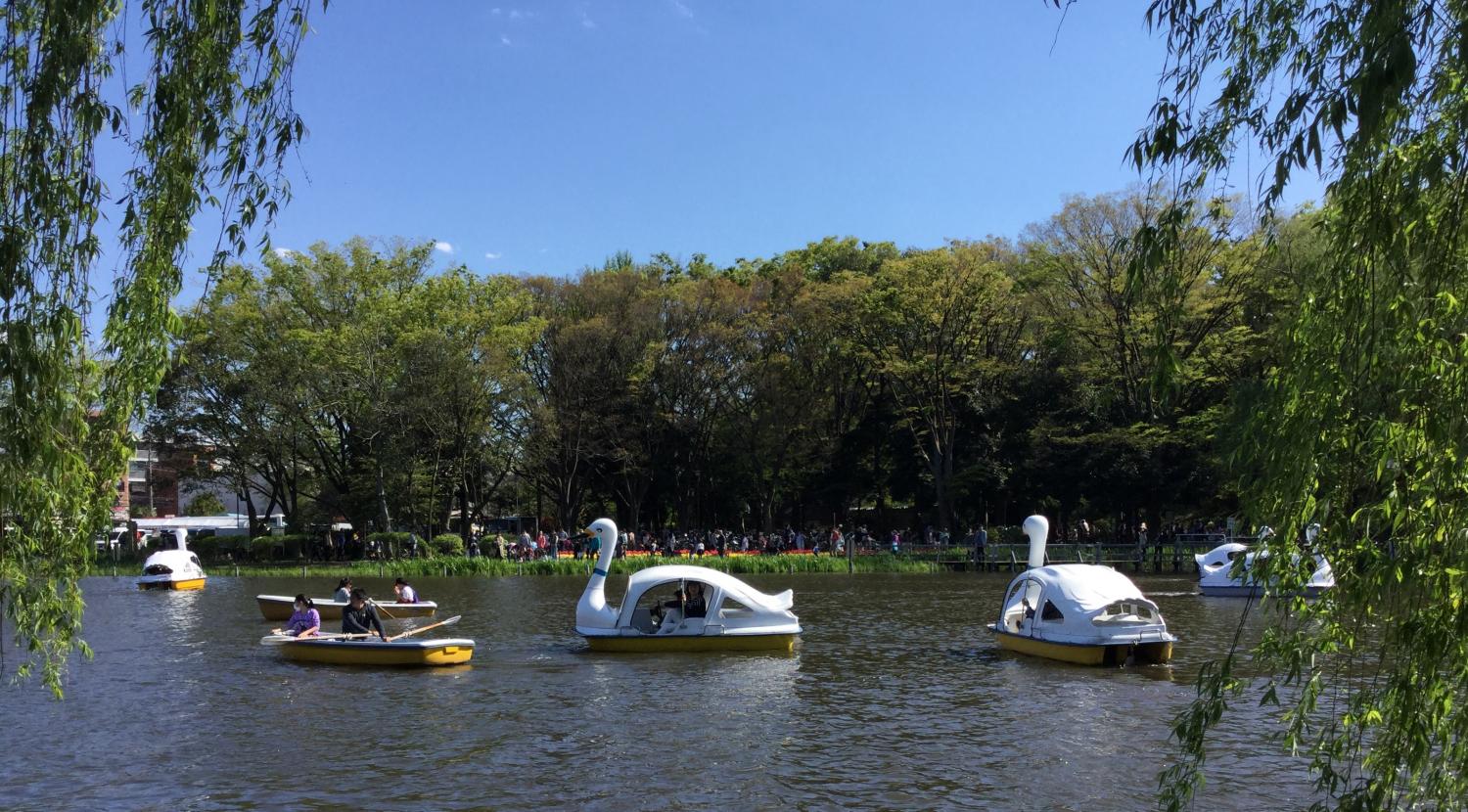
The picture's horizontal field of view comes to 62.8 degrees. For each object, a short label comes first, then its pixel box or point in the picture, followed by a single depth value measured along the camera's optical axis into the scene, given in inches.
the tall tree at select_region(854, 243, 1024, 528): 2294.5
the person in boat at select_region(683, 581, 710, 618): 1000.2
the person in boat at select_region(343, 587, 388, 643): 955.3
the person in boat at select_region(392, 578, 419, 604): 1267.2
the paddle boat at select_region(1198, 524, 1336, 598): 1409.9
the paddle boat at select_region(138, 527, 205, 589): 1750.7
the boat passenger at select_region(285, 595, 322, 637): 971.9
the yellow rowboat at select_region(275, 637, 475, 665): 898.7
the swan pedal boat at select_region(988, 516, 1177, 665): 881.5
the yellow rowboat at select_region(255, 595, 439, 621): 1259.2
